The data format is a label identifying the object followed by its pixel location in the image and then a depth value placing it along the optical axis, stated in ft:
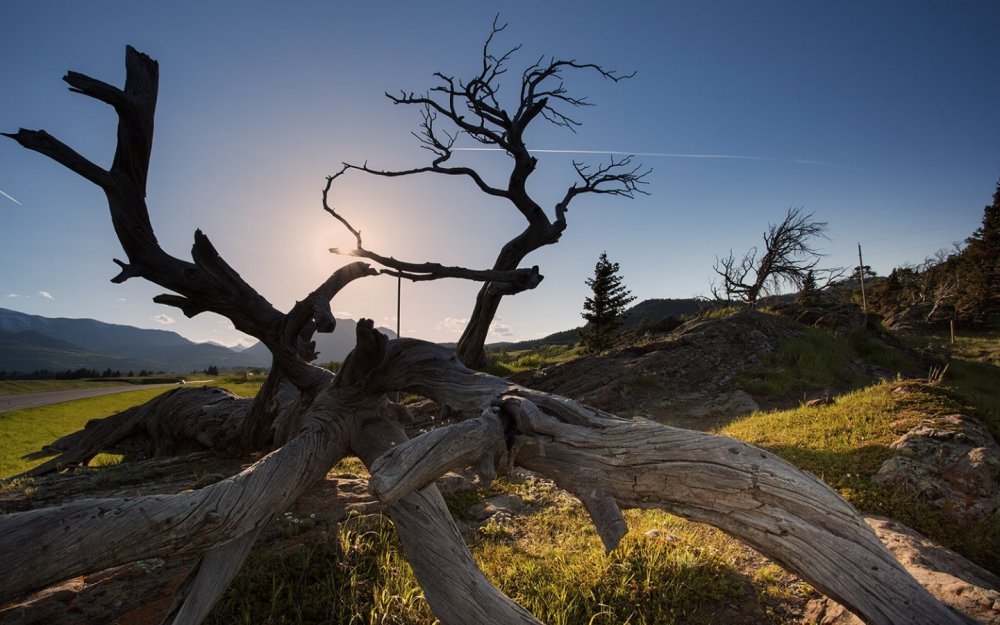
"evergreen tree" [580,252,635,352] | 99.71
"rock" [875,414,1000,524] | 14.84
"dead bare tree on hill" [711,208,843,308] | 87.30
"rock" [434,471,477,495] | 21.19
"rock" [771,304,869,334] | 57.52
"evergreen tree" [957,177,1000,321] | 114.42
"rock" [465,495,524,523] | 18.59
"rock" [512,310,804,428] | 37.14
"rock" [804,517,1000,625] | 9.52
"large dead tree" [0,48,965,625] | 7.45
